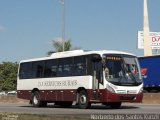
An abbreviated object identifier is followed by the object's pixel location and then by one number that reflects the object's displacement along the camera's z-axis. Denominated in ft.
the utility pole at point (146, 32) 235.40
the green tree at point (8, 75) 379.74
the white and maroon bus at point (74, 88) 85.92
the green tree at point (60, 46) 220.19
